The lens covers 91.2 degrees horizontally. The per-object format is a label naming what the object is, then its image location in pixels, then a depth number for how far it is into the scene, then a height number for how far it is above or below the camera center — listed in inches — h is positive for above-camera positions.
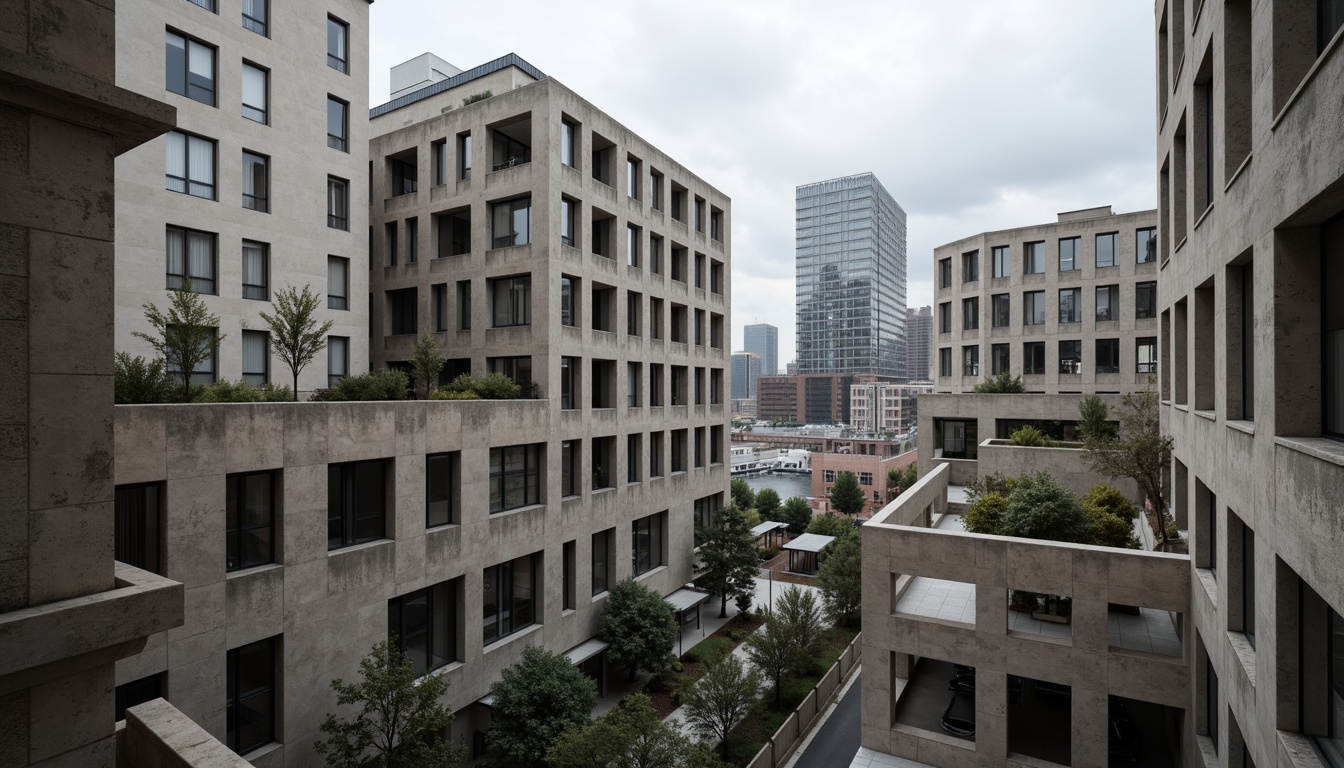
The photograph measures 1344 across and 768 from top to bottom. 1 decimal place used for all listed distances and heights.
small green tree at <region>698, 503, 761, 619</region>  1544.0 -418.8
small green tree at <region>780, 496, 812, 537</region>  2800.2 -560.8
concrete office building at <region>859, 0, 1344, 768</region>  326.6 -58.9
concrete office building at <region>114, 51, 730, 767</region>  700.7 -96.8
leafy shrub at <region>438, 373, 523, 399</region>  1092.5 -4.1
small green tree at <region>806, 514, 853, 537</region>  2364.7 -528.8
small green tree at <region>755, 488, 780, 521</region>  2992.1 -541.2
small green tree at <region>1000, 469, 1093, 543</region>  791.7 -160.5
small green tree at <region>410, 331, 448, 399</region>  1095.6 +37.5
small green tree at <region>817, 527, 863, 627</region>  1520.7 -458.8
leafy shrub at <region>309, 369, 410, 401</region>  925.8 -5.1
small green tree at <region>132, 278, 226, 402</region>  765.9 +58.8
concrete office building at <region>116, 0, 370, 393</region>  926.4 +341.3
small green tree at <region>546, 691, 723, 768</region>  761.0 -426.9
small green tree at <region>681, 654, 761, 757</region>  976.3 -465.2
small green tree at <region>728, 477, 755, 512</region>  2882.9 -495.0
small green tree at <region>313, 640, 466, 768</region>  727.1 -380.1
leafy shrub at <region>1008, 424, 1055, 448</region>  1300.4 -106.9
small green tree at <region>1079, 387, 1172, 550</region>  805.9 -86.5
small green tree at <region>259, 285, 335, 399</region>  917.8 +74.3
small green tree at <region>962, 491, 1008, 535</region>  897.5 -179.1
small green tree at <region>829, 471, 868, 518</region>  3462.1 -591.4
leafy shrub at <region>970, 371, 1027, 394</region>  1700.3 -2.7
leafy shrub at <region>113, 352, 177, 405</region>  683.4 +1.2
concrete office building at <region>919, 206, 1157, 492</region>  1648.6 +184.6
